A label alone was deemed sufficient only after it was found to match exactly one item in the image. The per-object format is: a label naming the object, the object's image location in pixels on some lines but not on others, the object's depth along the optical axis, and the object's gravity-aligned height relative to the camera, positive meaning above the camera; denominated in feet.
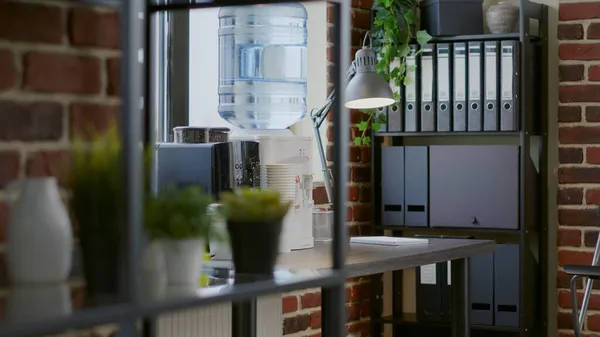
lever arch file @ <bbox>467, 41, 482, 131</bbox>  13.80 +1.10
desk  8.36 -0.85
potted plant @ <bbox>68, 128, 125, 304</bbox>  4.32 -0.20
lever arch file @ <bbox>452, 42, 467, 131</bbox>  13.89 +1.09
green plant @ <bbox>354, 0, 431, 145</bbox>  13.87 +1.71
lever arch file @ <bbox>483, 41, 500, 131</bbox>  13.70 +1.04
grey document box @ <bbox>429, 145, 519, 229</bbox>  13.70 -0.32
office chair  11.86 -1.37
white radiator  10.01 -1.66
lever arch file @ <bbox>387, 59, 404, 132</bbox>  14.30 +0.65
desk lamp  10.98 +0.83
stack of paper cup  9.46 -0.15
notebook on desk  10.30 -0.81
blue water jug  12.67 +1.22
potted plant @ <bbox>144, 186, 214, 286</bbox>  4.66 -0.30
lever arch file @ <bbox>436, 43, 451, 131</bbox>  13.97 +1.05
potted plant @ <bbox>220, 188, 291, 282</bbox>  5.46 -0.38
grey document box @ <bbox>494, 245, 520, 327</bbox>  13.57 -1.66
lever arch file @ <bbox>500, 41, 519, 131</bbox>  13.58 +1.05
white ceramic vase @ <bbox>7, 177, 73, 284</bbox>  4.19 -0.29
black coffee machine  9.03 -0.01
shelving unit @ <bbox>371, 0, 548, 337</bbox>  13.60 -0.55
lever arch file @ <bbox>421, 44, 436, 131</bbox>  14.05 +1.03
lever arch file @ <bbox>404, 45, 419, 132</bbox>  14.11 +0.91
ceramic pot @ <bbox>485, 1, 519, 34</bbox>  13.96 +2.01
